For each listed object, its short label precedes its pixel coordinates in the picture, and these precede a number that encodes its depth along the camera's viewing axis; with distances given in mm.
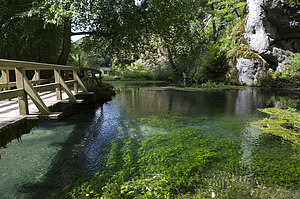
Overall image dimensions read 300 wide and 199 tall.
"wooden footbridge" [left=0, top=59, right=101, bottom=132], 3983
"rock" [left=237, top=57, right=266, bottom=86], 21750
